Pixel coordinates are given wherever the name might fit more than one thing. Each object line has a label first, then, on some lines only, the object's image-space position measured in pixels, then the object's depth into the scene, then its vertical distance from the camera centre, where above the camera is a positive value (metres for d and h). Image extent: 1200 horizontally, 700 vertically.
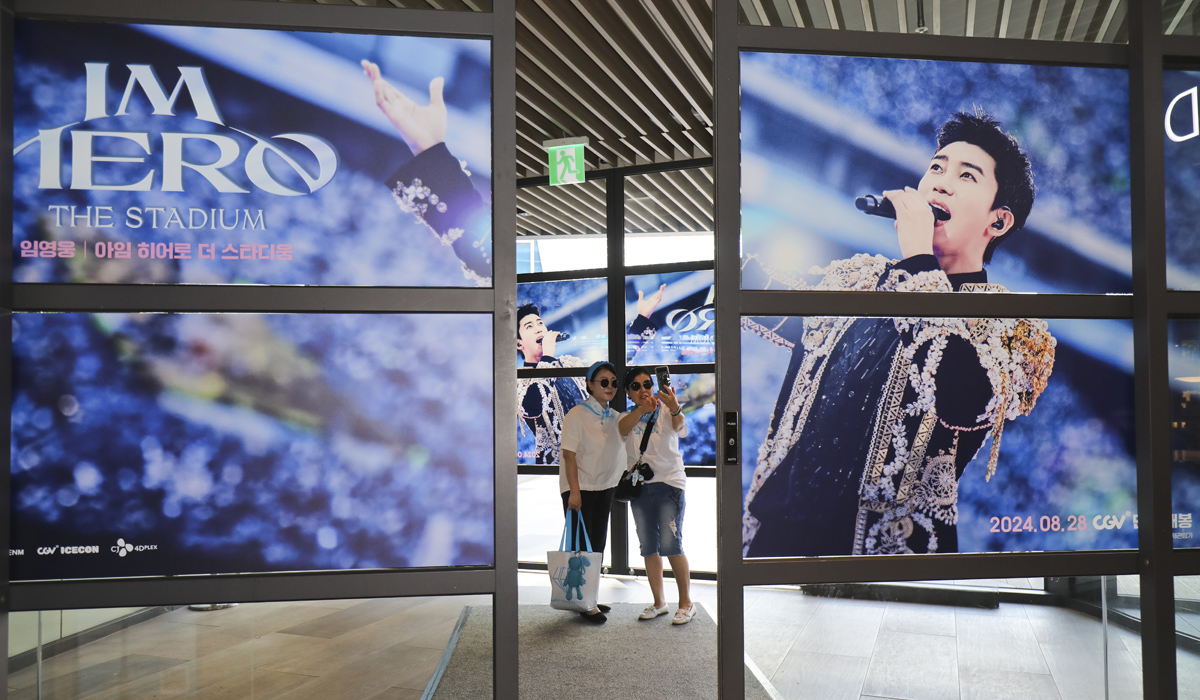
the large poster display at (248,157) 2.00 +0.57
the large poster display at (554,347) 6.38 +0.18
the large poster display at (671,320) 6.11 +0.38
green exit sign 5.82 +1.59
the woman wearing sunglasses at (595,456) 4.68 -0.54
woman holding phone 4.66 -0.72
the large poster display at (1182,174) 2.32 +0.58
